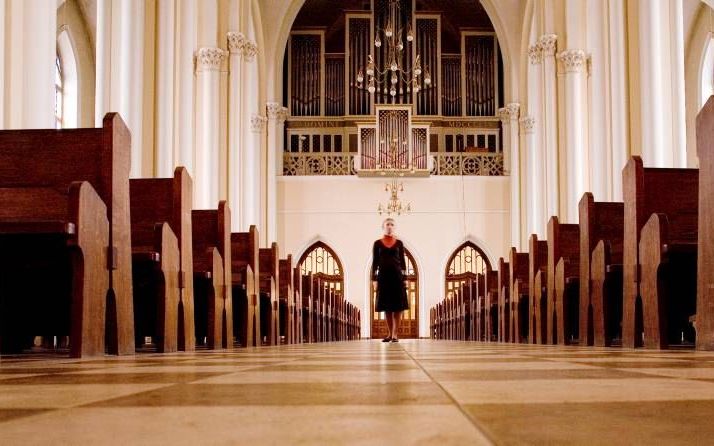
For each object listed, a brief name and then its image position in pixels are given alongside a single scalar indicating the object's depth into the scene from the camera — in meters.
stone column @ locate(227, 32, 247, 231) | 18.14
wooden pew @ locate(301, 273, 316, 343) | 14.60
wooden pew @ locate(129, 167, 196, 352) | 5.44
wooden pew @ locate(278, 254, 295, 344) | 11.70
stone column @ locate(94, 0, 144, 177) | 10.98
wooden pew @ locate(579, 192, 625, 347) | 6.43
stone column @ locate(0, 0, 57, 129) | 6.74
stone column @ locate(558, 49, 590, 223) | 17.00
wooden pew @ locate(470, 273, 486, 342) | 14.75
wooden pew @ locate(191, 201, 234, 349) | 6.87
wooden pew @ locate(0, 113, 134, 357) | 4.29
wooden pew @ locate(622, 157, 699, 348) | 5.73
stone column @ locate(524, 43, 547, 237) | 19.45
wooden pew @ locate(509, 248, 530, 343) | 10.80
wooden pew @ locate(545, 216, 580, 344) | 7.93
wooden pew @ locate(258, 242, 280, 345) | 10.15
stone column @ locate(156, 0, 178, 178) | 12.16
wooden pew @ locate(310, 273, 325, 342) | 15.59
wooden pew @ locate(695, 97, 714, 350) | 4.60
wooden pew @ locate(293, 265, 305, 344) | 12.69
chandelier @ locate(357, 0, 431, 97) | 25.39
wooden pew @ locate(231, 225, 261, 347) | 8.32
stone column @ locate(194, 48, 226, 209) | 15.41
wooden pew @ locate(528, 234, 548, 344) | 9.05
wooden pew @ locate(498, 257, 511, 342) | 11.84
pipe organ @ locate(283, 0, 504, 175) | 26.12
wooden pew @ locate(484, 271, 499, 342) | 13.85
